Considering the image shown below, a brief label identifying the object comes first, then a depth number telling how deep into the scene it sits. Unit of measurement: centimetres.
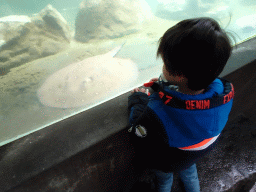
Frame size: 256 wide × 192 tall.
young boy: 41
